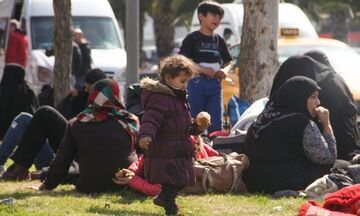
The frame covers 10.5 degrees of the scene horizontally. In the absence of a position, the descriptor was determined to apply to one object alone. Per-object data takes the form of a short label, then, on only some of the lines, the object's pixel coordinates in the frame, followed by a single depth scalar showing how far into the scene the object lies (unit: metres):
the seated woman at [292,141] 15.89
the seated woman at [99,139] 16.11
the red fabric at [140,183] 15.98
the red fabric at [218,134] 19.23
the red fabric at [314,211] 13.08
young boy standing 20.67
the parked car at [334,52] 27.70
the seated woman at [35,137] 17.63
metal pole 22.79
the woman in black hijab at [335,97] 17.02
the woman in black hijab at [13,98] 27.64
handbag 16.41
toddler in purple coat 13.98
